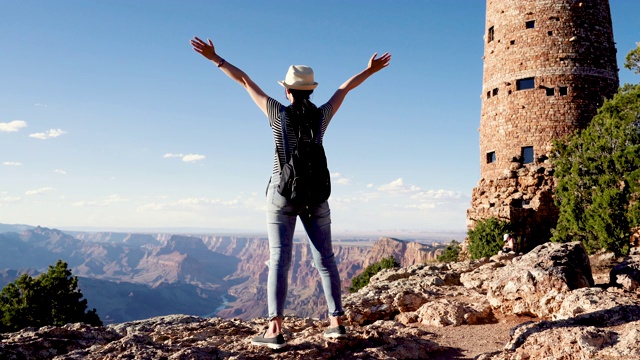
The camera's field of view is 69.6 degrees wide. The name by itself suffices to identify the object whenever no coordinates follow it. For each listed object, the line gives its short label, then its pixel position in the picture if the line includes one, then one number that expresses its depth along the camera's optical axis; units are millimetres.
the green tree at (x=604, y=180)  15945
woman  4422
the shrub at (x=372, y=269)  34406
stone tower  23609
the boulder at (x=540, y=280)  7043
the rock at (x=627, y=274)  7551
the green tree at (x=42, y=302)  24111
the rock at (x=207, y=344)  4242
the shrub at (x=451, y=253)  26078
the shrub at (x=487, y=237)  22500
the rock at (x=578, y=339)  3891
